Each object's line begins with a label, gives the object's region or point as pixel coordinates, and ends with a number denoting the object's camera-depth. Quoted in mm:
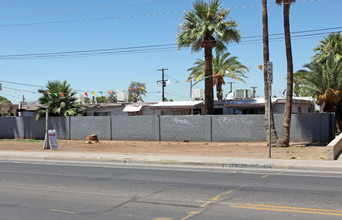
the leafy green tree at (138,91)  67500
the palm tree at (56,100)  30000
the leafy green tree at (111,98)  63234
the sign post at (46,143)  21805
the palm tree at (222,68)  35375
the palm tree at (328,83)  24453
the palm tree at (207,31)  25797
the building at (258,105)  28217
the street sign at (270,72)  14432
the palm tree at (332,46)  30070
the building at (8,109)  45831
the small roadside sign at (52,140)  21609
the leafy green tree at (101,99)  77644
